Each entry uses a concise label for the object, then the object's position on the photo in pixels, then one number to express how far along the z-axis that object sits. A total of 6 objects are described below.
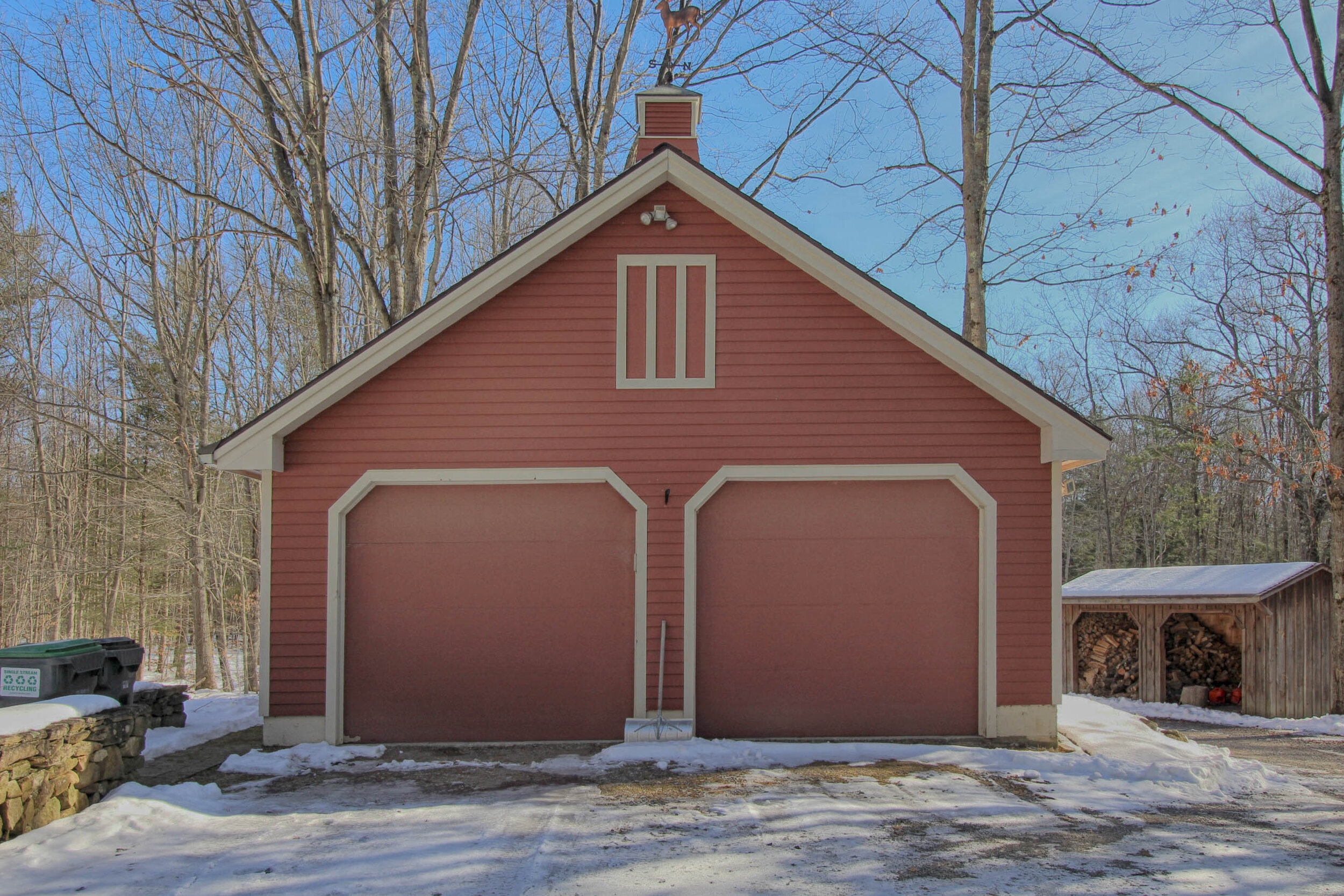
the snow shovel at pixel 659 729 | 7.88
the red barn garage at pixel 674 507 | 8.36
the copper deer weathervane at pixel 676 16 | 14.83
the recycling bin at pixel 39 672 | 6.19
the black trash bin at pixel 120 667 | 6.95
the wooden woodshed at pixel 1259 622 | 16.12
